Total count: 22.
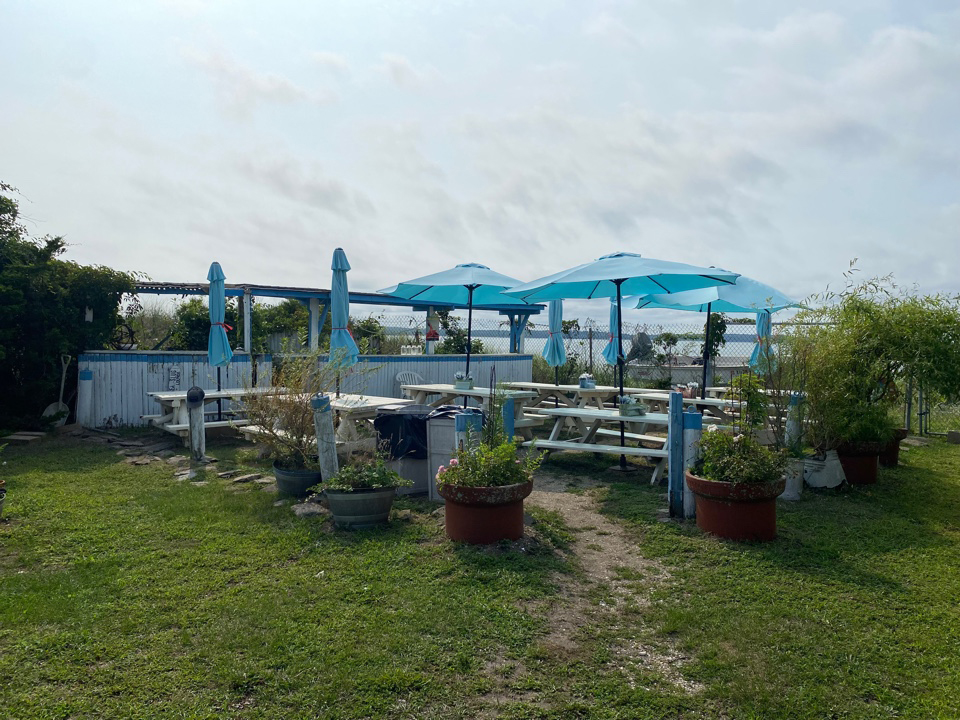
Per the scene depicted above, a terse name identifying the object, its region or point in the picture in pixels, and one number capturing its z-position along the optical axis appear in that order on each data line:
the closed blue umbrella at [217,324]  9.78
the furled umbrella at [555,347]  11.09
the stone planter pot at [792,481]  5.80
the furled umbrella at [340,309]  8.48
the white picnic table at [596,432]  6.36
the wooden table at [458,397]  8.19
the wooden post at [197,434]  7.61
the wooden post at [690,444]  5.09
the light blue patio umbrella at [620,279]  6.53
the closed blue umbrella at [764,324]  10.51
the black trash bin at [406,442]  6.11
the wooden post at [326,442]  5.45
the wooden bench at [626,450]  6.21
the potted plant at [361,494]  4.84
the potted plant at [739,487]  4.48
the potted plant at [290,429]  5.79
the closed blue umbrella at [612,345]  11.27
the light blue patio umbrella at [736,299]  8.15
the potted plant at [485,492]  4.39
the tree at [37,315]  9.32
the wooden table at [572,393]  9.34
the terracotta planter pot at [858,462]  6.51
